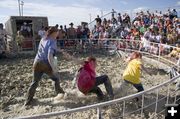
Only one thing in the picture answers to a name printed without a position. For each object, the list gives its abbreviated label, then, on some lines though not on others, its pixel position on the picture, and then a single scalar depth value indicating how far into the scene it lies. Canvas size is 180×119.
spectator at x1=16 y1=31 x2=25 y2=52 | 8.31
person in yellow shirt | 3.49
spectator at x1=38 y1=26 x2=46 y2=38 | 8.68
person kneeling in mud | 3.40
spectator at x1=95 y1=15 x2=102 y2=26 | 9.68
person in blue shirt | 3.40
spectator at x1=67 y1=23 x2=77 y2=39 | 8.91
